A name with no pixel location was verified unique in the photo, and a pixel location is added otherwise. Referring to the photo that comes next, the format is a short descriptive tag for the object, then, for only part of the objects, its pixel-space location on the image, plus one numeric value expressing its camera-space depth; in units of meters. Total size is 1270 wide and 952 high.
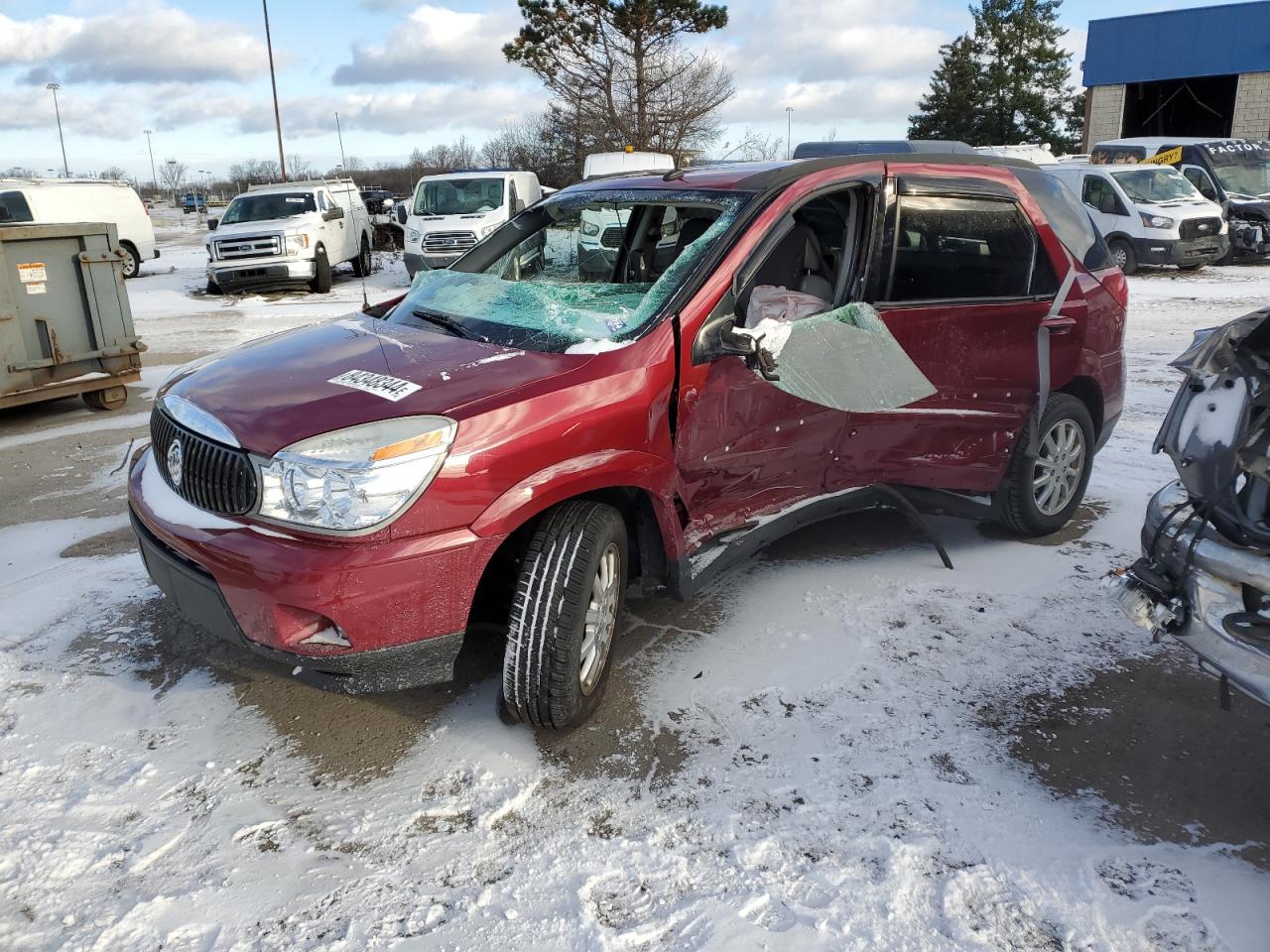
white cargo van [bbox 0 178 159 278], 17.48
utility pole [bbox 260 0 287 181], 35.47
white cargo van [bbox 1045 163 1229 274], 16.69
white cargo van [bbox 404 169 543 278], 16.84
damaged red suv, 2.76
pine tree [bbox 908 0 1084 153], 47.25
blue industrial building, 30.55
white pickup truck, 16.83
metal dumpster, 7.32
